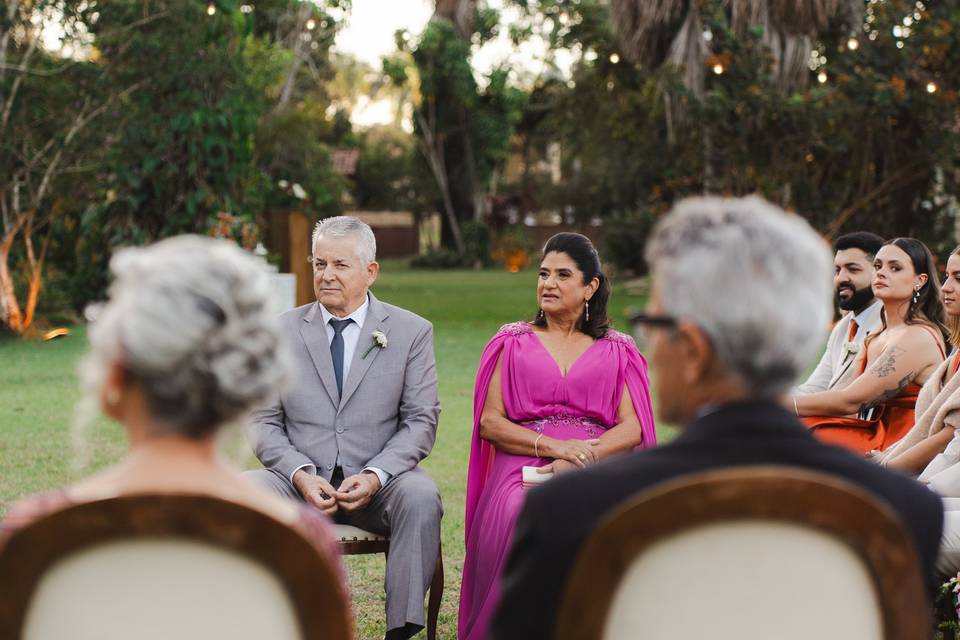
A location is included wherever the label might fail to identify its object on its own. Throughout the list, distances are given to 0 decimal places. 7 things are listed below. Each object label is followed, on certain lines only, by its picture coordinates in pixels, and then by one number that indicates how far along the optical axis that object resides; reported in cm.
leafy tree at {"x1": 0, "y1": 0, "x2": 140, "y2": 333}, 1605
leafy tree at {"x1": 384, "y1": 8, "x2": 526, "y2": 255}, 3762
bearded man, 566
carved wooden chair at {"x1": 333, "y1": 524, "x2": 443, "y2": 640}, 436
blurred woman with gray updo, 173
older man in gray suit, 438
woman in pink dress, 465
